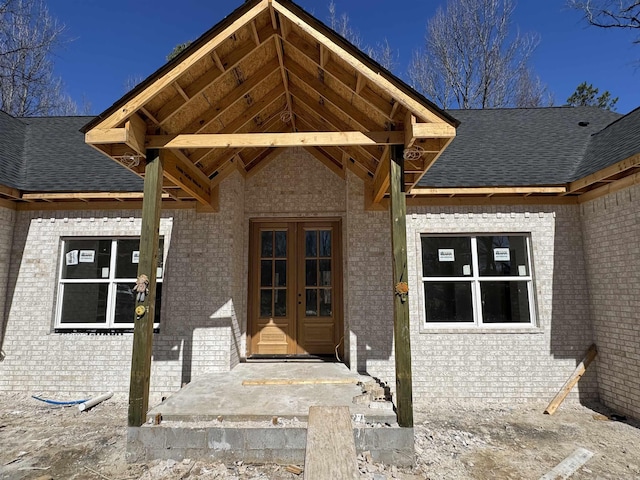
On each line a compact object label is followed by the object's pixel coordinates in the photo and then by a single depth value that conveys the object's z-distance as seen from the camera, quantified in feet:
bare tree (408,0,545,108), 56.03
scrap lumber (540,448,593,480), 12.04
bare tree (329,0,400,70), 58.49
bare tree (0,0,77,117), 50.47
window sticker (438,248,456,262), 20.52
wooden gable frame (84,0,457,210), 12.19
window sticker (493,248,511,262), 20.39
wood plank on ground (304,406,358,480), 5.63
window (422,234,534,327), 20.03
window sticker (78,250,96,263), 20.95
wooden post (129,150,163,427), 12.38
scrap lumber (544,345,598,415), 18.11
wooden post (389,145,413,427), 12.32
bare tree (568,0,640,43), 36.81
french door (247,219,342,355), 22.21
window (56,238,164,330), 20.45
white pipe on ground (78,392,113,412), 17.54
